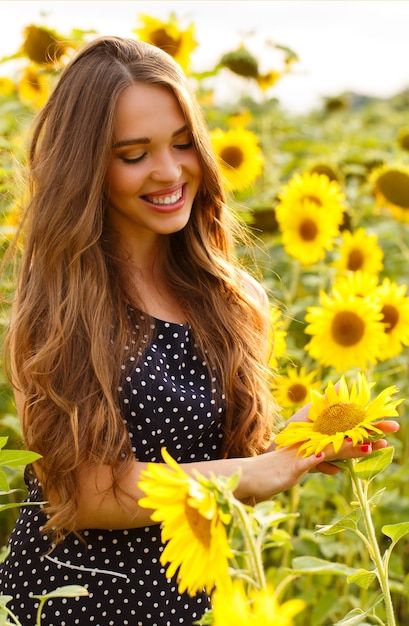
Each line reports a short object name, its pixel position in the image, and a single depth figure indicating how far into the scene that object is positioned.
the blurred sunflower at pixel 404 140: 3.69
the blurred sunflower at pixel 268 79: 3.58
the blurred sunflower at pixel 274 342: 2.11
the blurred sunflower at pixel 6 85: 4.37
